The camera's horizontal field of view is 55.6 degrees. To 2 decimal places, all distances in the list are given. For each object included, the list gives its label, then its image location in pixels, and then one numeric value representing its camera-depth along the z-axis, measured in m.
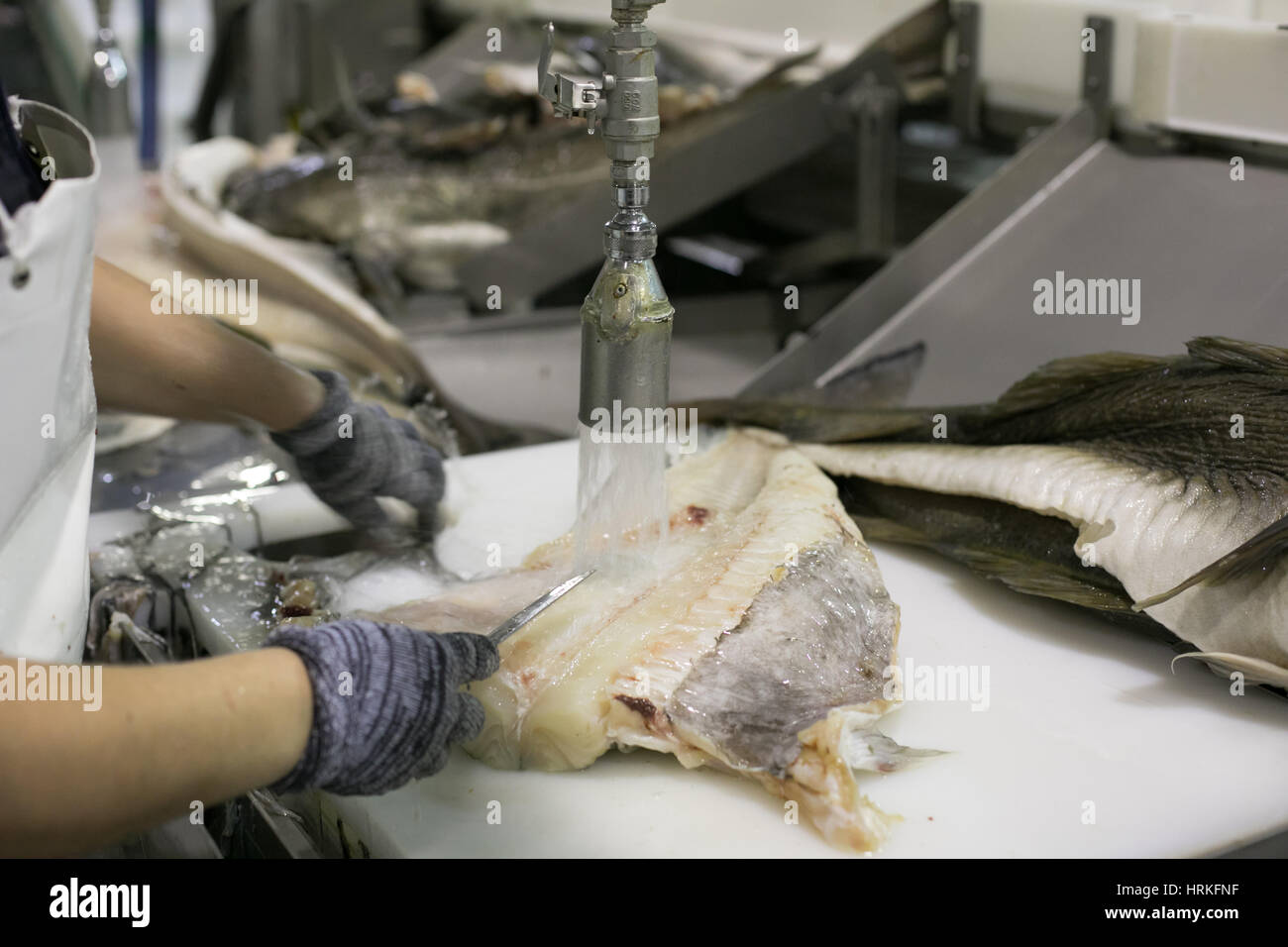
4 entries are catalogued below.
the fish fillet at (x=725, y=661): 1.30
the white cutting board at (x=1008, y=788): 1.27
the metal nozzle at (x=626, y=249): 1.39
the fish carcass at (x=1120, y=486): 1.47
